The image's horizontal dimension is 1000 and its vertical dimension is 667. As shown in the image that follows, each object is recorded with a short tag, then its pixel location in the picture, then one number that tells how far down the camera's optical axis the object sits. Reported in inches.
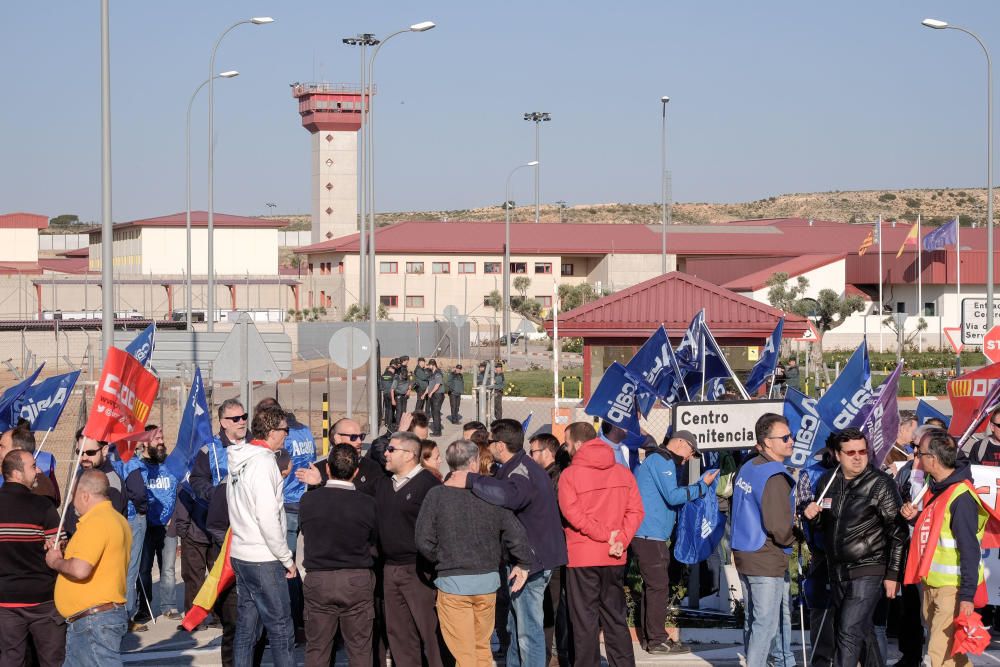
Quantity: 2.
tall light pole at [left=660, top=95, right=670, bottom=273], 2434.4
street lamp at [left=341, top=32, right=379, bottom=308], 2432.3
